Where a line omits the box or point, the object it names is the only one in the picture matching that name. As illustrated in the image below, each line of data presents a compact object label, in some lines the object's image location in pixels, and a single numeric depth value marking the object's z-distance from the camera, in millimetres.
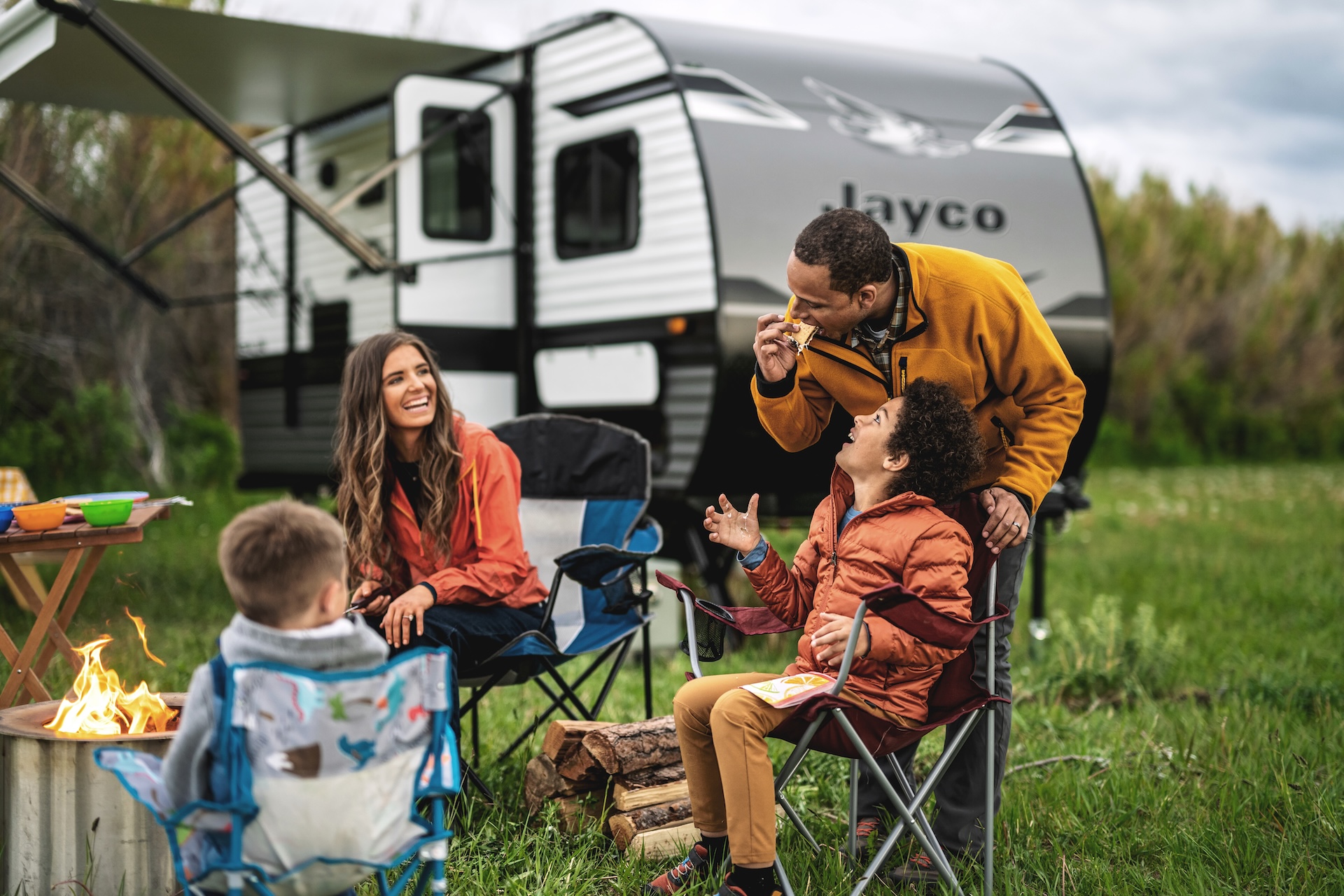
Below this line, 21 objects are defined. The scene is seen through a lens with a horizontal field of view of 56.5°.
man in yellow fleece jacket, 2502
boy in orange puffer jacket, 2328
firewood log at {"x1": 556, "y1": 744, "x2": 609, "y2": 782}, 2952
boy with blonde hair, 1813
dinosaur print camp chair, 1794
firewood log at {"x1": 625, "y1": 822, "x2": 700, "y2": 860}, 2748
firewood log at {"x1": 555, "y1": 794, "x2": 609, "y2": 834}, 2928
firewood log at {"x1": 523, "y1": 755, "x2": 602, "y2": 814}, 2996
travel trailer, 4969
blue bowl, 2758
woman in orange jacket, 2988
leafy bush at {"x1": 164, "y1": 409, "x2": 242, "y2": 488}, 10797
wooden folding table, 2699
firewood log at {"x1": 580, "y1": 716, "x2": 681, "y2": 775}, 2867
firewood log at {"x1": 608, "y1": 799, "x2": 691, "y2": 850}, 2787
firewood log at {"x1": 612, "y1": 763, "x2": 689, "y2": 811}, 2846
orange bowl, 2711
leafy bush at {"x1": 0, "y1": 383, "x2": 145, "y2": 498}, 9023
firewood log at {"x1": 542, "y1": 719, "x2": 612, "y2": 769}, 3014
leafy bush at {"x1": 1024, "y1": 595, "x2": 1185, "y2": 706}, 4645
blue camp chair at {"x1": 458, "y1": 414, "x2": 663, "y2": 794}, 3371
